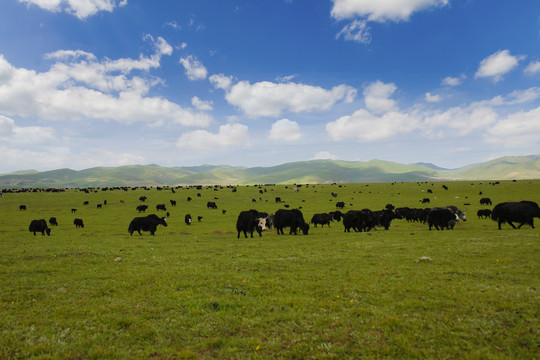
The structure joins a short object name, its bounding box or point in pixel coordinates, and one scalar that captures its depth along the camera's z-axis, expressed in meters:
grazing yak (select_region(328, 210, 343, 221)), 42.56
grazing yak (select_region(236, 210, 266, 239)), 26.98
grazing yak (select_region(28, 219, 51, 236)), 31.69
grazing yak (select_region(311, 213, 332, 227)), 37.25
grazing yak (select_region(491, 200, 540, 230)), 23.79
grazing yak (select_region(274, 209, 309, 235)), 28.96
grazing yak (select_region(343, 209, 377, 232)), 30.12
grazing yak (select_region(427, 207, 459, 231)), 27.66
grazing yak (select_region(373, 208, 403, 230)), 31.68
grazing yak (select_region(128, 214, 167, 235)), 30.88
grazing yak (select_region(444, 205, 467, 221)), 34.81
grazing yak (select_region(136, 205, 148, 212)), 56.53
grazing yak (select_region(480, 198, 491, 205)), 52.41
